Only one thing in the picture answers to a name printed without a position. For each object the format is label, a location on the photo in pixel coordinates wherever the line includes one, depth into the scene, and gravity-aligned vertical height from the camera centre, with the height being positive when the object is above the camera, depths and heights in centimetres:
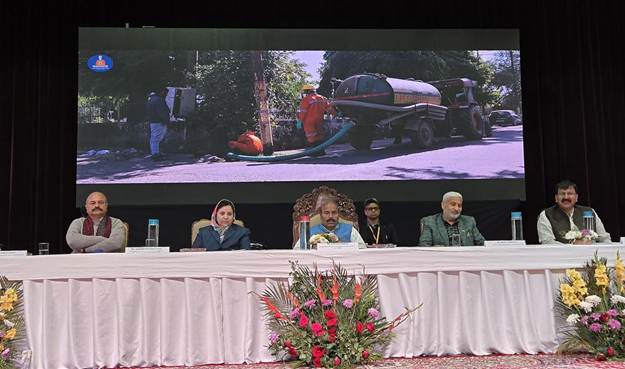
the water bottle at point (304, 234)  391 -9
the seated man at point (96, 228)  428 -3
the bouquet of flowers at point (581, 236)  399 -13
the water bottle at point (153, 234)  388 -7
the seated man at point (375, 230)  543 -10
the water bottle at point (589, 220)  439 -4
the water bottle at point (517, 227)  408 -7
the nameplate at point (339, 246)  355 -15
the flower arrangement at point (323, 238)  374 -11
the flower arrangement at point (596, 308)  347 -51
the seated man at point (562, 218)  464 -3
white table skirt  341 -43
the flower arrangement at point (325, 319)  323 -51
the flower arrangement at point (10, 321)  321 -48
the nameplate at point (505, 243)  371 -16
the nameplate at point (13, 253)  352 -15
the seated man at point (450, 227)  448 -7
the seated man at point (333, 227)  452 -6
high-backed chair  528 +11
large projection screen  636 +109
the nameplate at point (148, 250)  351 -15
